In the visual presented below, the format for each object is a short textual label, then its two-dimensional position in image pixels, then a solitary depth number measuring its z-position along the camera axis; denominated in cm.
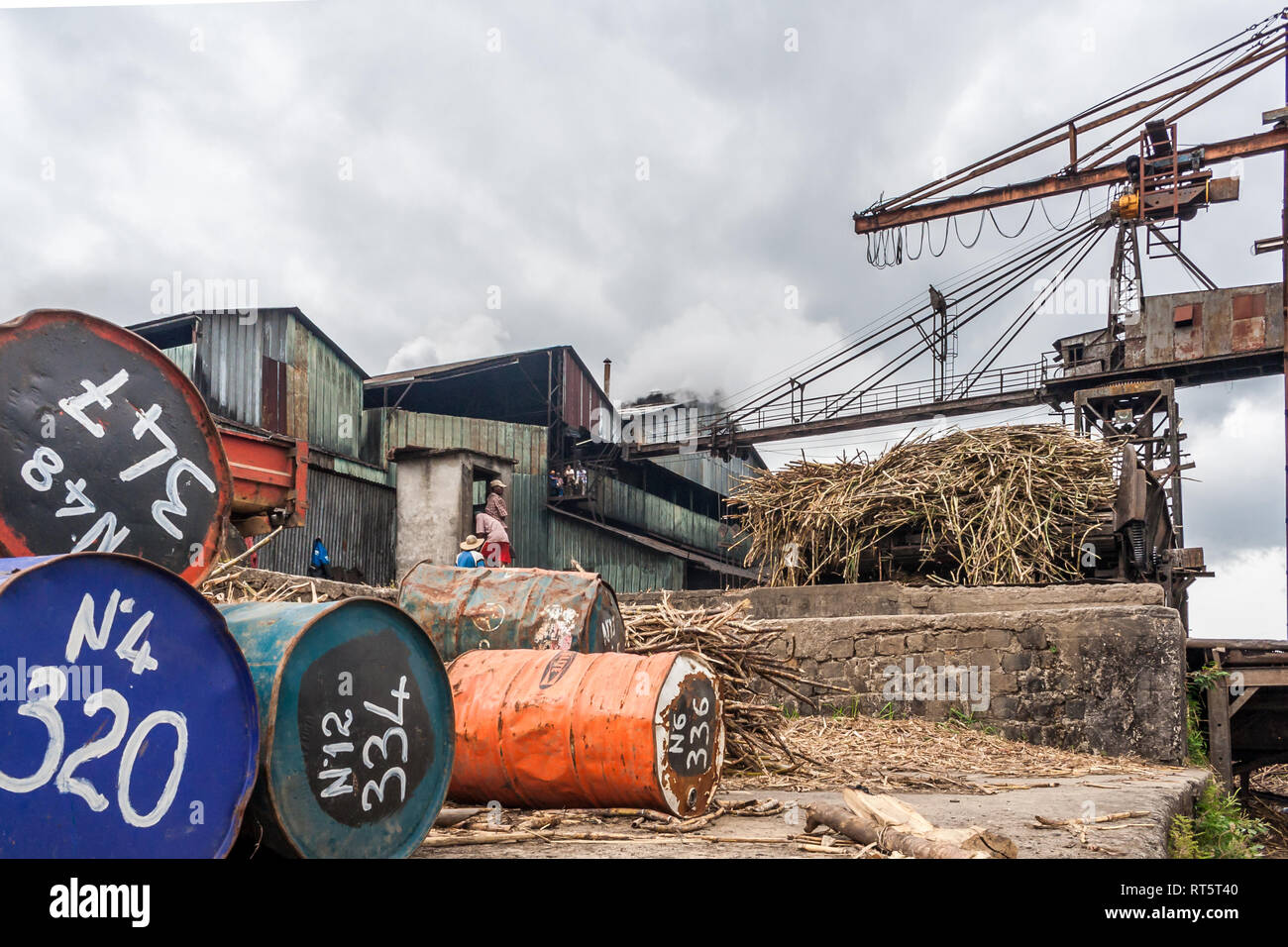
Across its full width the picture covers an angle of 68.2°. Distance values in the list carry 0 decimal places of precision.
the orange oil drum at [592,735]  412
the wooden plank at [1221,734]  842
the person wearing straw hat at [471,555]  831
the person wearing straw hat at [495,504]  1034
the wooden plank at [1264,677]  892
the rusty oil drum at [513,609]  554
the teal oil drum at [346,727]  268
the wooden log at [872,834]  300
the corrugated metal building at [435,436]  1659
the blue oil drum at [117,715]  201
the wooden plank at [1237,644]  945
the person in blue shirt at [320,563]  1457
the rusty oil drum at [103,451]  266
